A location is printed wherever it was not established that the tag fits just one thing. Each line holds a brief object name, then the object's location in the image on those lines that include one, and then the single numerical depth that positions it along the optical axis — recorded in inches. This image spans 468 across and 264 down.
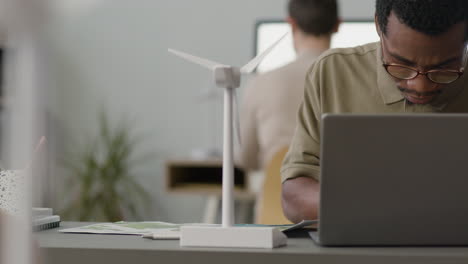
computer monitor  268.8
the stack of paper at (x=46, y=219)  91.2
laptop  78.8
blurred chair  133.1
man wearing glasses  97.9
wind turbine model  79.7
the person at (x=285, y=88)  162.5
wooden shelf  268.2
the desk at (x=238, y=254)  76.9
